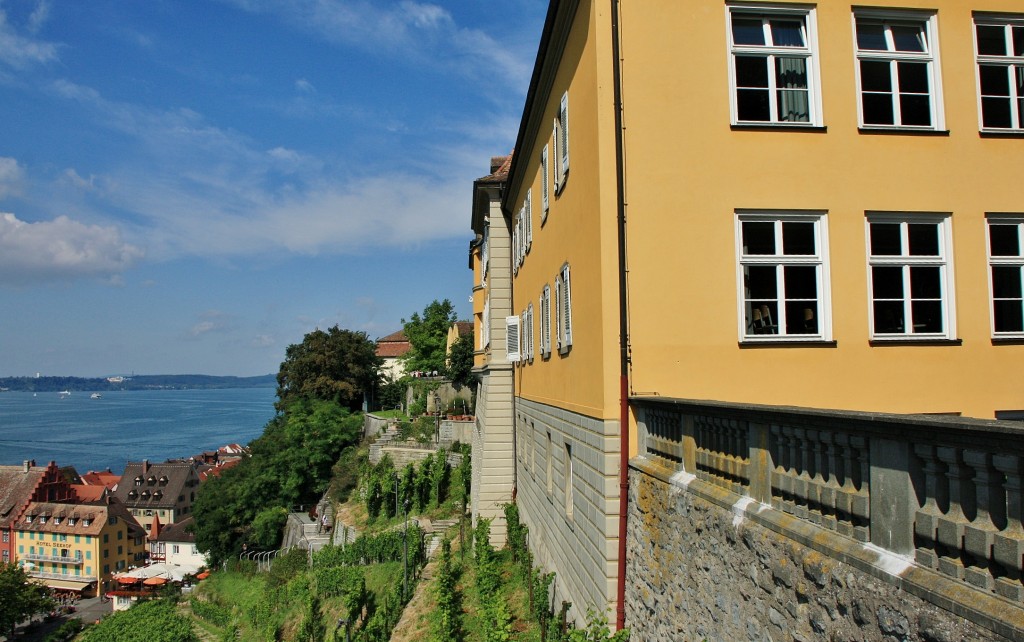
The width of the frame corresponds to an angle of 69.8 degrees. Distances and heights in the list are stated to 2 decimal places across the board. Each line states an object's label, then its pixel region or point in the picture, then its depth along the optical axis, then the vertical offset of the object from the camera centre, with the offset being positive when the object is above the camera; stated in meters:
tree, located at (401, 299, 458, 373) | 67.88 +3.41
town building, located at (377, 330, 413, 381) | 107.94 +3.98
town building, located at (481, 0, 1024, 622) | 8.64 +1.89
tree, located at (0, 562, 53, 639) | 58.50 -17.76
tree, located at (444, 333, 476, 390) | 52.47 +0.90
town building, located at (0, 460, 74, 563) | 87.88 -13.61
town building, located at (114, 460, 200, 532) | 101.56 -15.64
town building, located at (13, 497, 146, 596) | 82.00 -18.66
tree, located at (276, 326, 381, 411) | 68.00 +0.75
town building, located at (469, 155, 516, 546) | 22.81 -0.19
